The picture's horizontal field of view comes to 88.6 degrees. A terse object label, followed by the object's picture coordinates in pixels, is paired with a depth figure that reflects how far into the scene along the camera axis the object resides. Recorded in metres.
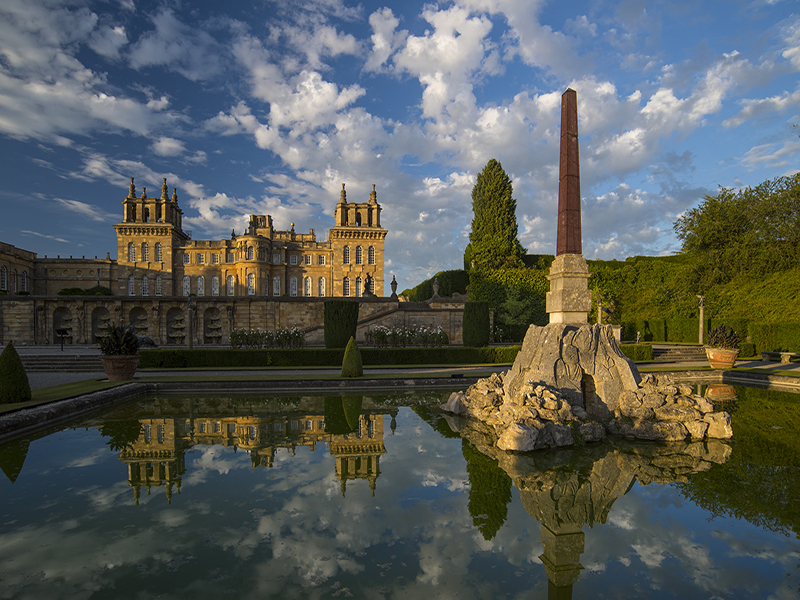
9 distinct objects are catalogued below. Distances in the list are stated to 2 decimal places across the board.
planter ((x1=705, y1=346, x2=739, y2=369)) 18.17
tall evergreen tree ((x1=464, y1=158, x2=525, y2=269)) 35.75
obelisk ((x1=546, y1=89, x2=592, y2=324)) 10.21
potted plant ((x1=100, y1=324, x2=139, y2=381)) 14.32
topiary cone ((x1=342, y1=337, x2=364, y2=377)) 15.04
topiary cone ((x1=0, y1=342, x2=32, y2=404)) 9.67
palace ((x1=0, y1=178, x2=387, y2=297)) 47.41
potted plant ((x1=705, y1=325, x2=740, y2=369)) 18.22
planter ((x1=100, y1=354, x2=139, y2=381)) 14.30
